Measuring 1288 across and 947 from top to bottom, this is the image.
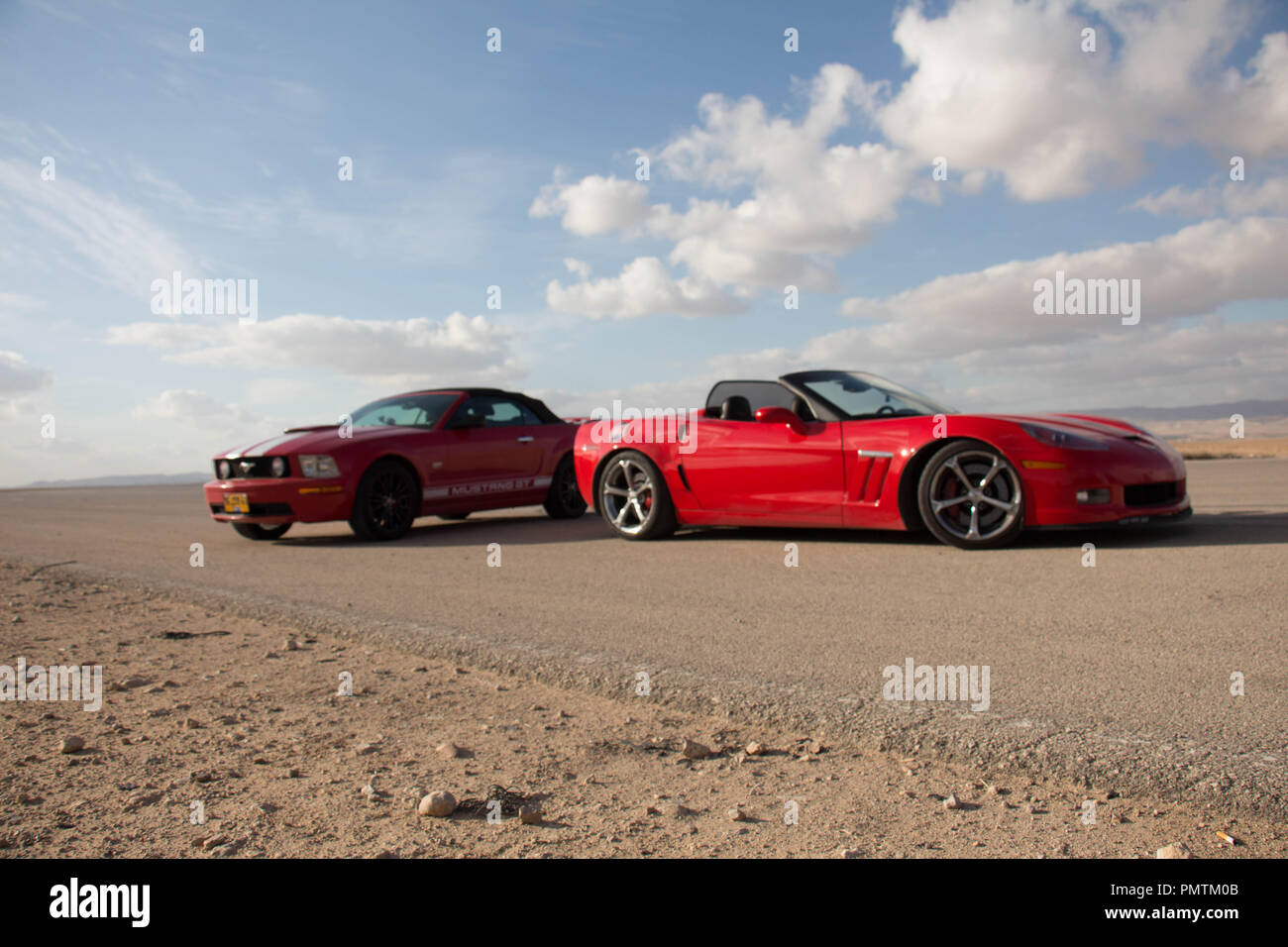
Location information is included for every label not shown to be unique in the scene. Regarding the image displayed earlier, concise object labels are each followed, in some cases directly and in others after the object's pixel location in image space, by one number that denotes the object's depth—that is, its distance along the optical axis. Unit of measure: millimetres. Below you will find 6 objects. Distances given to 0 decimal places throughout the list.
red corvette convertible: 6031
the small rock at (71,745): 2945
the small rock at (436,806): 2355
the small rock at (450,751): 2812
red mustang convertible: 8914
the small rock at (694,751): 2760
